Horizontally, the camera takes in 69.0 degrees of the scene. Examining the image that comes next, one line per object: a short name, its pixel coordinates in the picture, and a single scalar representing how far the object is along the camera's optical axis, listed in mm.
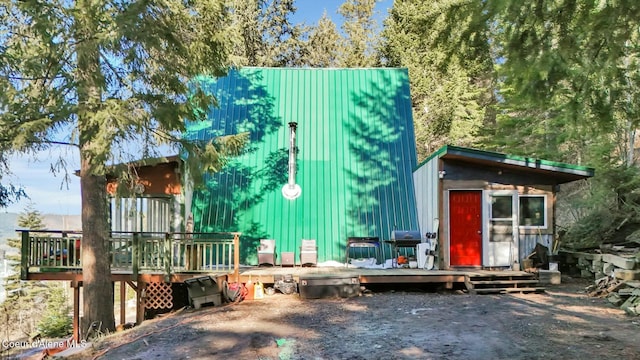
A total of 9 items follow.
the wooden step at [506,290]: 9617
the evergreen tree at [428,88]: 20922
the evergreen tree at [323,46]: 27000
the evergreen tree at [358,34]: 26281
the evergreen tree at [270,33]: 24453
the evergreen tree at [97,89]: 7070
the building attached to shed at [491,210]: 11055
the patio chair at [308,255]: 11750
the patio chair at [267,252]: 11641
